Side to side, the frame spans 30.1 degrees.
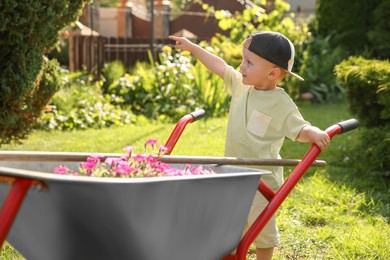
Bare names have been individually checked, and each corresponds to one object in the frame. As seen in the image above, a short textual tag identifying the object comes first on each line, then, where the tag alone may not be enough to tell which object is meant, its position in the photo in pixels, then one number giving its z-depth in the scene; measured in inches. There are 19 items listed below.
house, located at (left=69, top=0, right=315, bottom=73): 407.5
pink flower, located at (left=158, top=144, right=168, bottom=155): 92.4
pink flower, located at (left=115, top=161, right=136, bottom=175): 84.7
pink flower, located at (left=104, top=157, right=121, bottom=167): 86.7
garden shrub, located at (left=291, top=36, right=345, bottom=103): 402.9
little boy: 115.2
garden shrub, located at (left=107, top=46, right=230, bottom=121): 341.2
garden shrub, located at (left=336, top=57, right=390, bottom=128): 207.3
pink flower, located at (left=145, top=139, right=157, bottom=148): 92.5
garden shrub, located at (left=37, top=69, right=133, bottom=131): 307.4
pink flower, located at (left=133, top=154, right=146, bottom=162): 88.4
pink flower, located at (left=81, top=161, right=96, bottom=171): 86.5
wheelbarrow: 71.8
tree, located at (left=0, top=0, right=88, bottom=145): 192.5
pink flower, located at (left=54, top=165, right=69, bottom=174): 88.8
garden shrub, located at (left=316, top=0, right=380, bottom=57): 416.5
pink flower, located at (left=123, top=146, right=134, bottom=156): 89.5
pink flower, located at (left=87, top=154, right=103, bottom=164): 89.1
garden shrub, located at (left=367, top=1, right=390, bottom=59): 399.9
